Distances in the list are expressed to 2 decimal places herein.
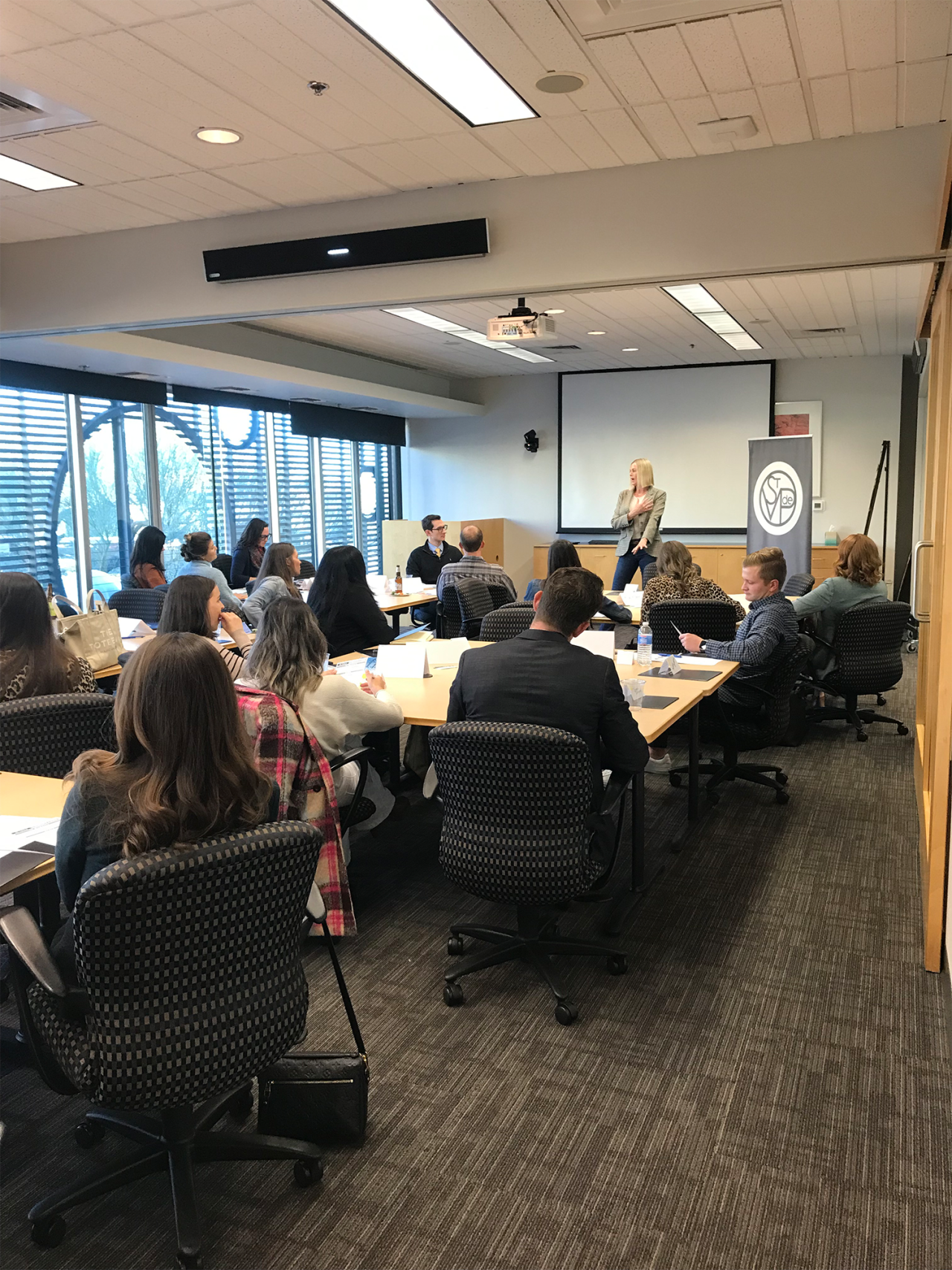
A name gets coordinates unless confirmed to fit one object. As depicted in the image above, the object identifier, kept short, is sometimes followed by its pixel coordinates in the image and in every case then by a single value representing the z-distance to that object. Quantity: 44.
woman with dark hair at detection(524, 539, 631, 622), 5.78
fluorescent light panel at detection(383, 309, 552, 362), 7.85
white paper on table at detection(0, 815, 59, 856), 2.21
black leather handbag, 2.28
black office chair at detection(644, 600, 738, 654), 5.16
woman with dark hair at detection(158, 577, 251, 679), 3.63
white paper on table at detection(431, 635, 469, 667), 4.84
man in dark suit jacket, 2.90
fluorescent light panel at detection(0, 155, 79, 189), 4.14
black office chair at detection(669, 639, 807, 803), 4.63
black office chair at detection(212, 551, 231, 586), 8.37
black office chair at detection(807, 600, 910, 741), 5.81
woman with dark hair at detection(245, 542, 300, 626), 5.33
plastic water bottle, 4.64
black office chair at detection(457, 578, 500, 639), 6.54
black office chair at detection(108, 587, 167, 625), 6.08
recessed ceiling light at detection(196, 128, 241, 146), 3.74
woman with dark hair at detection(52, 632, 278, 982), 1.79
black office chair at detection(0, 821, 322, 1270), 1.70
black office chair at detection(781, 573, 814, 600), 7.02
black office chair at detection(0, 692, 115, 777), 2.88
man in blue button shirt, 4.55
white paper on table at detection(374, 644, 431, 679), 4.39
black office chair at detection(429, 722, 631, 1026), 2.68
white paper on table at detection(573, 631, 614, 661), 4.64
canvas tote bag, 4.76
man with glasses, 9.41
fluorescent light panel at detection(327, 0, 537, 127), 2.87
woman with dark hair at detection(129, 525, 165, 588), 6.73
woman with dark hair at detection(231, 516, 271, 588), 8.12
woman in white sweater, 3.21
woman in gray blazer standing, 8.11
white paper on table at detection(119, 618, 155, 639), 5.64
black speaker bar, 4.43
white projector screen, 11.37
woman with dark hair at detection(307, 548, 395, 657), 5.05
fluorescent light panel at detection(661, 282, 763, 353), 7.10
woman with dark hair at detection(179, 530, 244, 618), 6.04
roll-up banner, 9.43
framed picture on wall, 11.12
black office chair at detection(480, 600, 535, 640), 5.35
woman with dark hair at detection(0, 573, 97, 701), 3.24
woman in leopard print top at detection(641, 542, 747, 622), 5.48
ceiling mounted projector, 5.01
